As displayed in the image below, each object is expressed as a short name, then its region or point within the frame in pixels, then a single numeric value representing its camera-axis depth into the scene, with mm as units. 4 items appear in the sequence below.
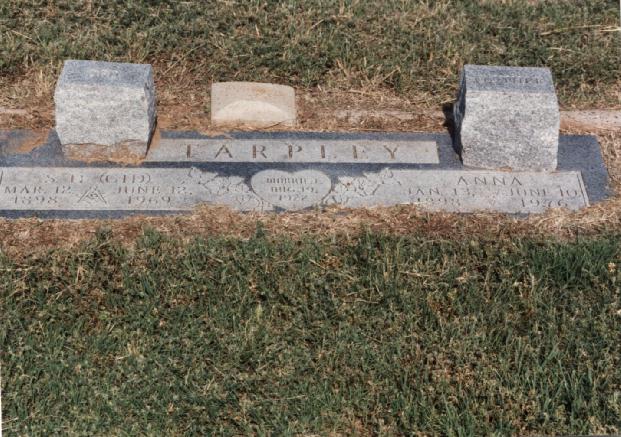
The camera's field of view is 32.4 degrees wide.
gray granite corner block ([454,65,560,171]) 6109
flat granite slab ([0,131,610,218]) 5934
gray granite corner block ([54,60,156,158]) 6059
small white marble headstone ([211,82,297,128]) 6703
